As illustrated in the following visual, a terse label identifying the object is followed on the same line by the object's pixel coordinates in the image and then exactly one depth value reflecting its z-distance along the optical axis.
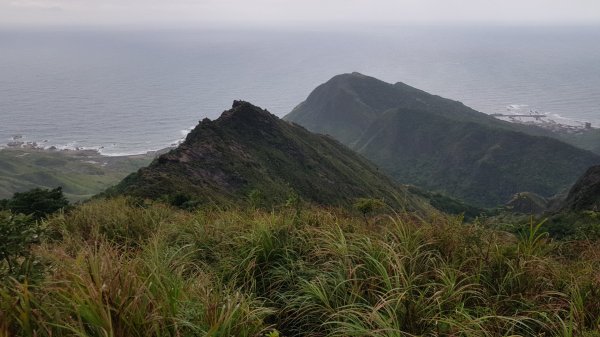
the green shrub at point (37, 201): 21.38
